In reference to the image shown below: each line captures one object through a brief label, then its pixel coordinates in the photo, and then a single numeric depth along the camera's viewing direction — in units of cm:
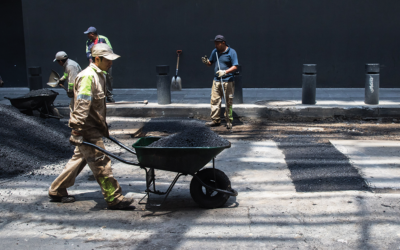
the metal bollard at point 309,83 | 2017
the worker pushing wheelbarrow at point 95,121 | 881
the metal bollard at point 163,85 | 2089
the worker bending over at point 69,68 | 1474
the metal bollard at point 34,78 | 2242
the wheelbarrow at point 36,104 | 1595
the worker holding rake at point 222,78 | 1702
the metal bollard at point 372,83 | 1980
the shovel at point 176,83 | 2497
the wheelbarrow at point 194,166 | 863
